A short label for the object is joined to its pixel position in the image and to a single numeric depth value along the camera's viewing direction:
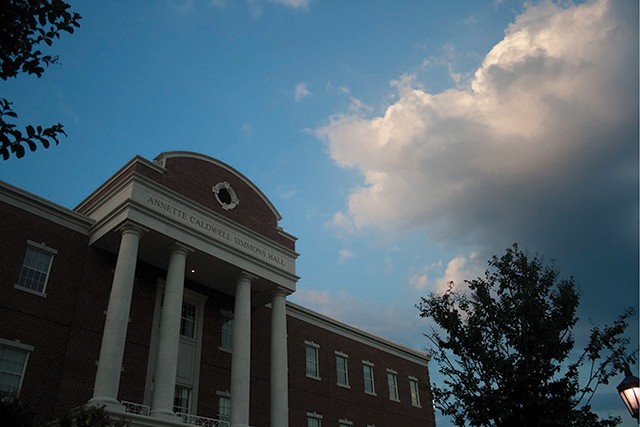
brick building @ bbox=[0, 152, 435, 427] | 23.92
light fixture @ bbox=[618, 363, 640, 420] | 10.16
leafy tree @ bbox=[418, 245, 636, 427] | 19.78
